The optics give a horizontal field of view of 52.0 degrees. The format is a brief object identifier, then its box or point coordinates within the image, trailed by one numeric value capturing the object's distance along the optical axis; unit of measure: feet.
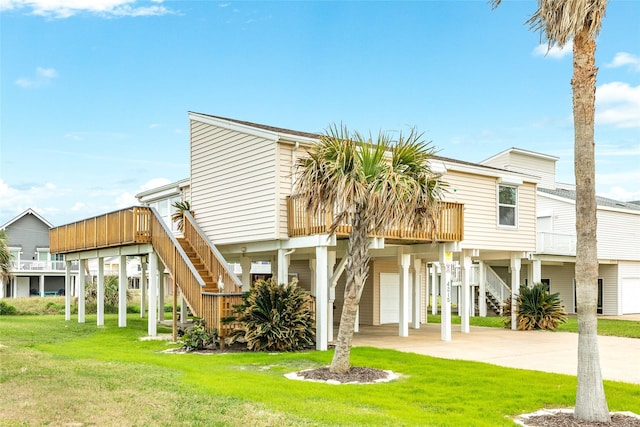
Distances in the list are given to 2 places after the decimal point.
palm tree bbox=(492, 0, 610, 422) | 28.78
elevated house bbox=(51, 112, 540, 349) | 58.03
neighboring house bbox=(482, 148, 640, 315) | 113.29
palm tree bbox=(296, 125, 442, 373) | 40.42
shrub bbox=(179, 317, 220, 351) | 53.67
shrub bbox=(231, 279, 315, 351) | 52.90
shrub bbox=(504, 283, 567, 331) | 80.69
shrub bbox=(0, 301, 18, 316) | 111.96
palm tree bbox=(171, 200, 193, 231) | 72.23
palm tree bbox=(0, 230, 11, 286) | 105.29
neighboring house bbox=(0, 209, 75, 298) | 163.73
